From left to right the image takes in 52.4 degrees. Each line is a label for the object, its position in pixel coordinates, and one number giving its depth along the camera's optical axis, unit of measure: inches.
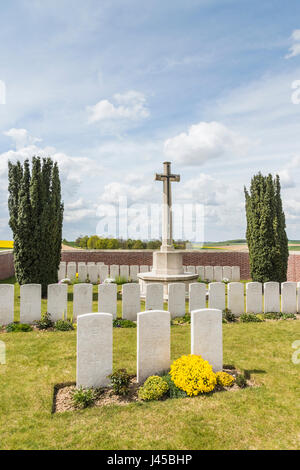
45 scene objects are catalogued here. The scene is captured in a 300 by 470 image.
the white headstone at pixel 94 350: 186.7
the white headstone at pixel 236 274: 748.0
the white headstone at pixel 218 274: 731.4
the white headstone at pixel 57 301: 323.0
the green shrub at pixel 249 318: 347.3
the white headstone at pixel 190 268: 726.5
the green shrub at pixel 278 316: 363.9
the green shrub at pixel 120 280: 661.9
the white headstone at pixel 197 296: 354.3
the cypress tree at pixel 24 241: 458.9
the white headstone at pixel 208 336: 207.2
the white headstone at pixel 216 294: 367.2
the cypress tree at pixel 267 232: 530.3
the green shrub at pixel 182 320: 339.3
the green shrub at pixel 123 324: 318.3
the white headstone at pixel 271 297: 380.2
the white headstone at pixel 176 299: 354.6
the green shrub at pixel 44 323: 302.4
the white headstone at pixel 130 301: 342.0
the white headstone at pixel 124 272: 703.1
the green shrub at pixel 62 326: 300.5
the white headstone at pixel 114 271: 694.0
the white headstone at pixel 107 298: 330.3
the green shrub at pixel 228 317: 349.1
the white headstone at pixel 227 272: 740.0
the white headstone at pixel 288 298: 382.3
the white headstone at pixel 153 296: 339.9
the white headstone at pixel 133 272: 706.4
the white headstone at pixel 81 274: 677.3
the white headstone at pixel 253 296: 376.8
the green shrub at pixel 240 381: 191.3
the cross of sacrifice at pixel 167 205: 496.1
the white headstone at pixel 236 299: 370.0
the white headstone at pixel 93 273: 679.7
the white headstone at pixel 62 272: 705.0
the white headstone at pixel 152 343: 198.5
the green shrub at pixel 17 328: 293.7
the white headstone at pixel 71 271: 675.4
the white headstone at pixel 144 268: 743.1
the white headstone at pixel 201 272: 727.9
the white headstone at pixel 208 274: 725.9
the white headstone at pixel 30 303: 312.7
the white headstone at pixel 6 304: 308.3
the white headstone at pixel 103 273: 683.4
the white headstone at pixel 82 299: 329.4
